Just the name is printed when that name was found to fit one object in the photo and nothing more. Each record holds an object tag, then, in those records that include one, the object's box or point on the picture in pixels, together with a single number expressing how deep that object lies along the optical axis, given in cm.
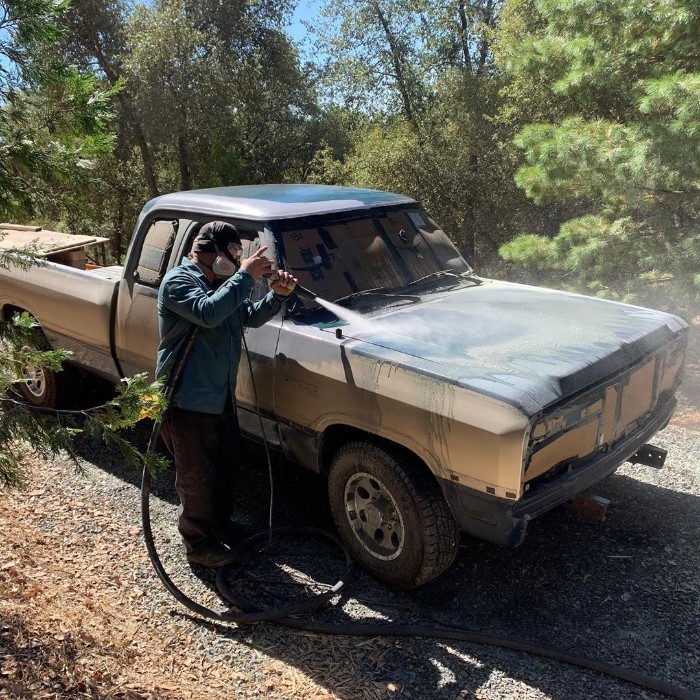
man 336
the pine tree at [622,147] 691
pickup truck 306
